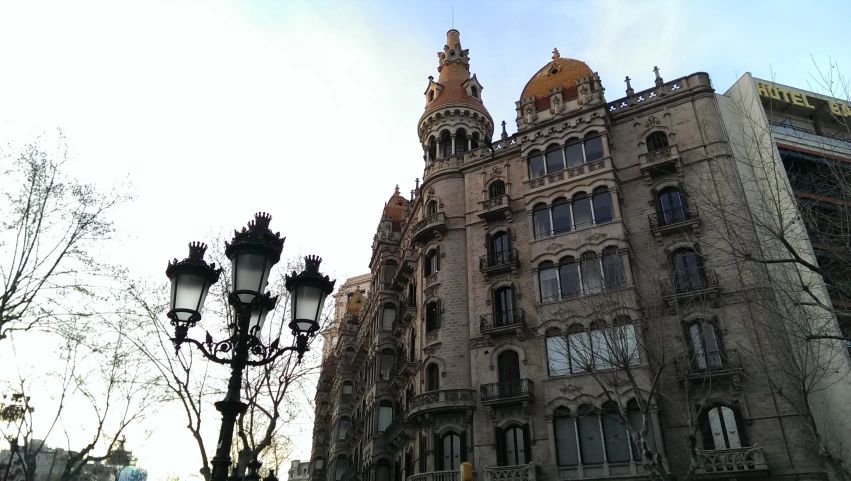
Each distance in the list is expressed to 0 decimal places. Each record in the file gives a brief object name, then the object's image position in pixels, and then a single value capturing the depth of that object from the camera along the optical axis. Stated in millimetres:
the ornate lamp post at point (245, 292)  7520
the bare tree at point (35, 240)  14539
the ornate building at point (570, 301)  20078
